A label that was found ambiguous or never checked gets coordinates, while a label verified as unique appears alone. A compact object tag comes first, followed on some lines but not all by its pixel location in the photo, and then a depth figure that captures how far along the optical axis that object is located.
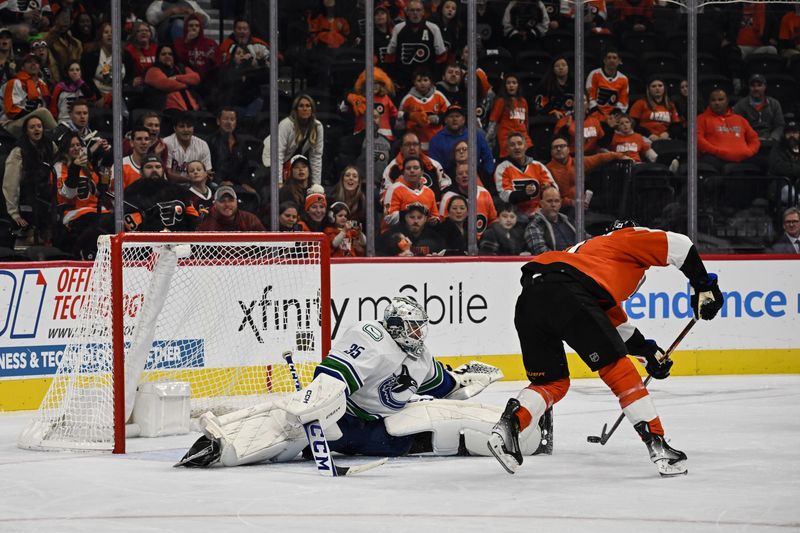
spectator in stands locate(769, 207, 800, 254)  20.48
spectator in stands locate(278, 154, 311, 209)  18.66
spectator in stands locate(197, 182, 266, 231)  18.20
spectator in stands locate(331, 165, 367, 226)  19.03
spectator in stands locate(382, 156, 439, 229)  19.28
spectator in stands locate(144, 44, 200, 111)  18.08
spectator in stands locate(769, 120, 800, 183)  21.05
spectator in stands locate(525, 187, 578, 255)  19.98
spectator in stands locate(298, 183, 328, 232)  18.73
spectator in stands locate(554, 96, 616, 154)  20.34
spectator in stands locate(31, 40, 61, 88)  17.55
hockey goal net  12.48
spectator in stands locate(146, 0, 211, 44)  18.20
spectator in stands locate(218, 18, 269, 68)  18.67
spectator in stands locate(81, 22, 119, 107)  17.59
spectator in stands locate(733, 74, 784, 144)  21.25
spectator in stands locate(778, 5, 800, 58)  21.61
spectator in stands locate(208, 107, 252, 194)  18.41
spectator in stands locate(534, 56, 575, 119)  20.39
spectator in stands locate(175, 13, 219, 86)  18.56
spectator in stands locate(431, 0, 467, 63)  19.94
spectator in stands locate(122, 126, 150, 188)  17.58
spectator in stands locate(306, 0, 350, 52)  19.11
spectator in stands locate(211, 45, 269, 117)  18.59
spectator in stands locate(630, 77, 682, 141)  20.83
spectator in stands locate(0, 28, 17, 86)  17.28
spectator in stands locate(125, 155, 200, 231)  17.56
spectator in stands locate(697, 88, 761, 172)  20.80
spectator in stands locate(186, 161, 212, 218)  18.14
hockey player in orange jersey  10.27
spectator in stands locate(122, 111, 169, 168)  17.87
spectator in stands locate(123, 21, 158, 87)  17.81
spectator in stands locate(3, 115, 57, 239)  16.89
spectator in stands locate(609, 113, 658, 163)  20.73
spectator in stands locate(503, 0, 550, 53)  20.52
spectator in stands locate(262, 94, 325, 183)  18.69
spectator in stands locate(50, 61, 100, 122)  17.50
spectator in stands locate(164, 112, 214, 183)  18.05
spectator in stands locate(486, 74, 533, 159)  20.22
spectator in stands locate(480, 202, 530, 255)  19.69
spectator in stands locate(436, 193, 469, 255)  19.48
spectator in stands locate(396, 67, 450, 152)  19.83
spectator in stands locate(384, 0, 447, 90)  19.73
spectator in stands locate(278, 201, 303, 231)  18.59
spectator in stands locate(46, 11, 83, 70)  17.67
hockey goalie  10.58
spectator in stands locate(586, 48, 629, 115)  20.58
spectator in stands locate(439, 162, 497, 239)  19.61
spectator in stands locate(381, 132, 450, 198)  19.61
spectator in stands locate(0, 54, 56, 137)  17.09
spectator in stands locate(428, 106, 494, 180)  19.73
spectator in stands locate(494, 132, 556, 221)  20.05
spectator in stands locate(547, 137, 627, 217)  20.27
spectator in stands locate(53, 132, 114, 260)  17.14
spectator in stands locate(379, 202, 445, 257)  19.19
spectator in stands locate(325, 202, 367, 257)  18.89
